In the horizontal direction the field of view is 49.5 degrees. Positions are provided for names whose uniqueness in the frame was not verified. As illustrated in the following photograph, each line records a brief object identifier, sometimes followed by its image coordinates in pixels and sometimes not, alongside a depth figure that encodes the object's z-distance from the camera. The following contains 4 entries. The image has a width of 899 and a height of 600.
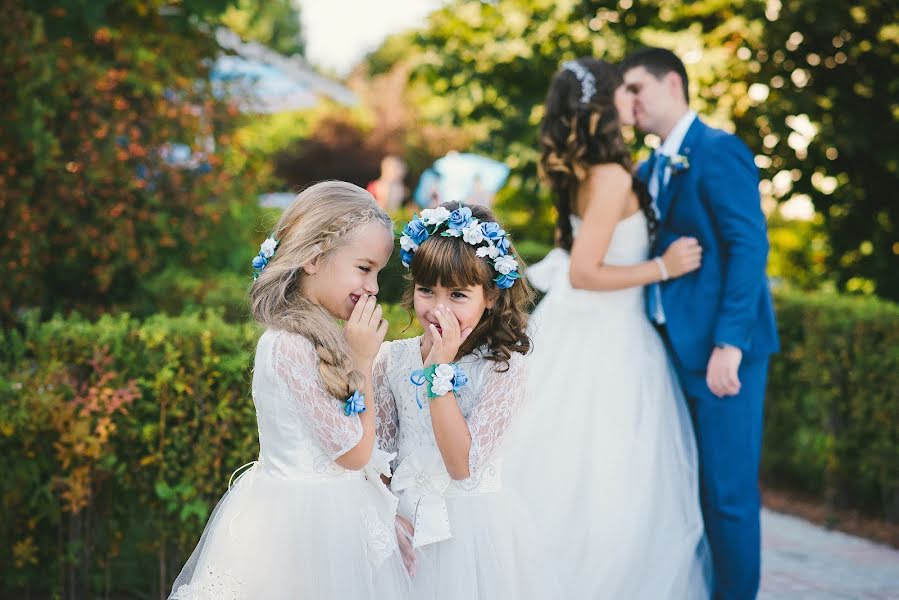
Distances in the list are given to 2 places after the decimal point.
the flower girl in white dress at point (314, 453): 2.60
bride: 3.76
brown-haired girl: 2.75
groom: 3.74
